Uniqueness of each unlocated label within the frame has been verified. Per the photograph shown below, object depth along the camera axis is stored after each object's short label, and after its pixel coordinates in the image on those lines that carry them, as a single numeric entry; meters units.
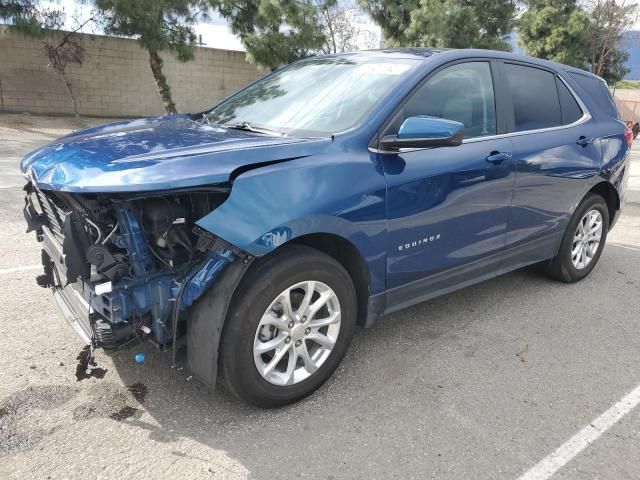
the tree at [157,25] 13.62
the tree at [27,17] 14.41
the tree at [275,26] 15.70
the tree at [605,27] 30.05
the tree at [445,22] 19.27
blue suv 2.44
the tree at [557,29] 27.62
